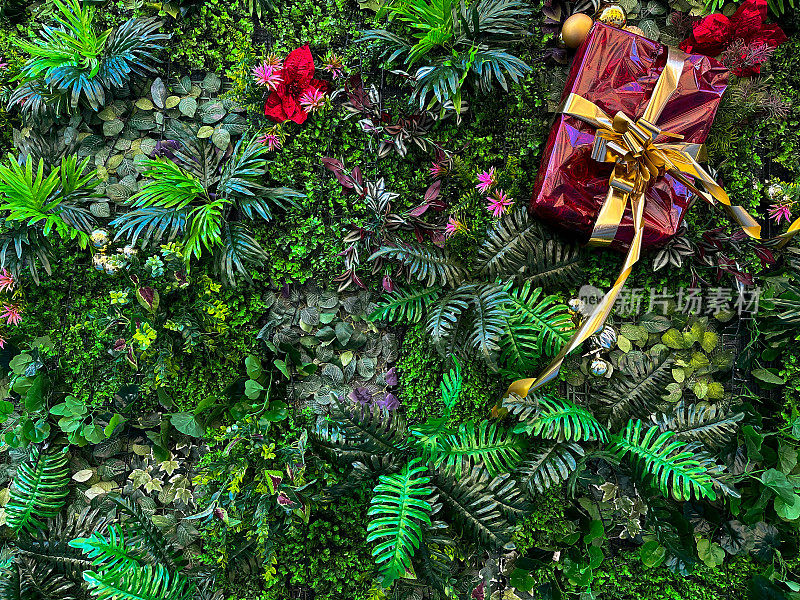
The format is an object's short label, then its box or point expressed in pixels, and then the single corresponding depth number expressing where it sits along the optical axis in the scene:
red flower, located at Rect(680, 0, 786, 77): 1.93
